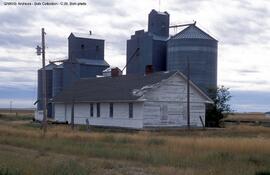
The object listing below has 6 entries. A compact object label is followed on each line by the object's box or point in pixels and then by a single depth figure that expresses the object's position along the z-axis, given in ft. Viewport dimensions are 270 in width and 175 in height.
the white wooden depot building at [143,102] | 141.08
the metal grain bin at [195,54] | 176.55
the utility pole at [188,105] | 134.82
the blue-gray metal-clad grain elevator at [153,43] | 188.55
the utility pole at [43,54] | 124.89
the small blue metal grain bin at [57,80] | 224.74
